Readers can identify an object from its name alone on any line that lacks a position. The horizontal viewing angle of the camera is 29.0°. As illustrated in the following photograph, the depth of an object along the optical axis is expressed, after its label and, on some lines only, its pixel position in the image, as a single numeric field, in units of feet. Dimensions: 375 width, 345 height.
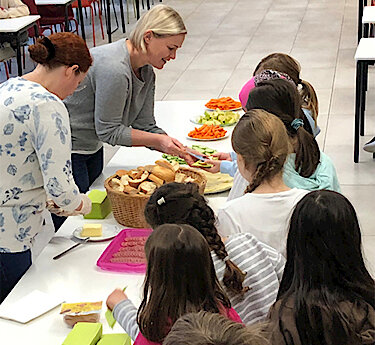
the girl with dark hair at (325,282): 5.72
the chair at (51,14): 28.86
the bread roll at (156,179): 9.87
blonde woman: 10.80
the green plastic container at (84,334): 7.18
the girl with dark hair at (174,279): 5.82
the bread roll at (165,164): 10.45
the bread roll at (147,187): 9.61
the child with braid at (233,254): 6.98
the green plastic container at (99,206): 9.99
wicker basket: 9.46
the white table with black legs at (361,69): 16.87
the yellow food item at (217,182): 10.65
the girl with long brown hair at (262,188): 8.05
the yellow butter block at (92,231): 9.50
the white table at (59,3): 27.07
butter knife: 9.07
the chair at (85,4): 31.93
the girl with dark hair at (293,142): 9.13
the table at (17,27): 22.66
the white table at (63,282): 7.64
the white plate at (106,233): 9.45
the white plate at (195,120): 13.46
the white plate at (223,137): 12.53
